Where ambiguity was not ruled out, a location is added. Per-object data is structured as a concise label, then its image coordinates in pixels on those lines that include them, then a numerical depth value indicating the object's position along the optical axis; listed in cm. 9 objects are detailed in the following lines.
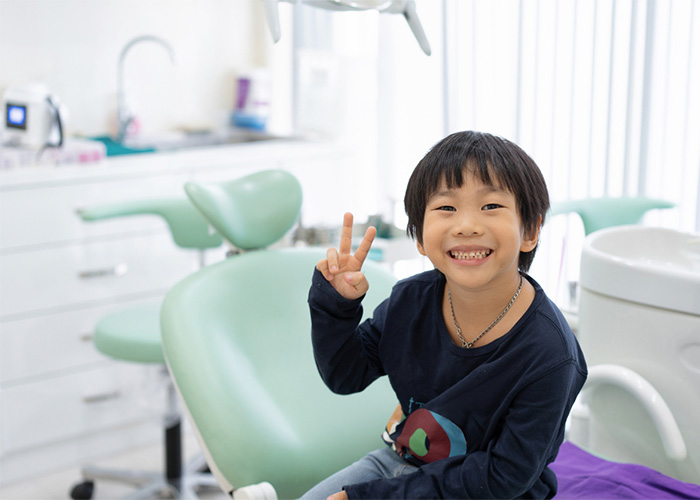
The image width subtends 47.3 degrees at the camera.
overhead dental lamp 116
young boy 108
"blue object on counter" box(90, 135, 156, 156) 284
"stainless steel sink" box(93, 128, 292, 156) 323
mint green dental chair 137
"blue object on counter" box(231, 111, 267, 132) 348
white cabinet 248
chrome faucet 315
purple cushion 126
